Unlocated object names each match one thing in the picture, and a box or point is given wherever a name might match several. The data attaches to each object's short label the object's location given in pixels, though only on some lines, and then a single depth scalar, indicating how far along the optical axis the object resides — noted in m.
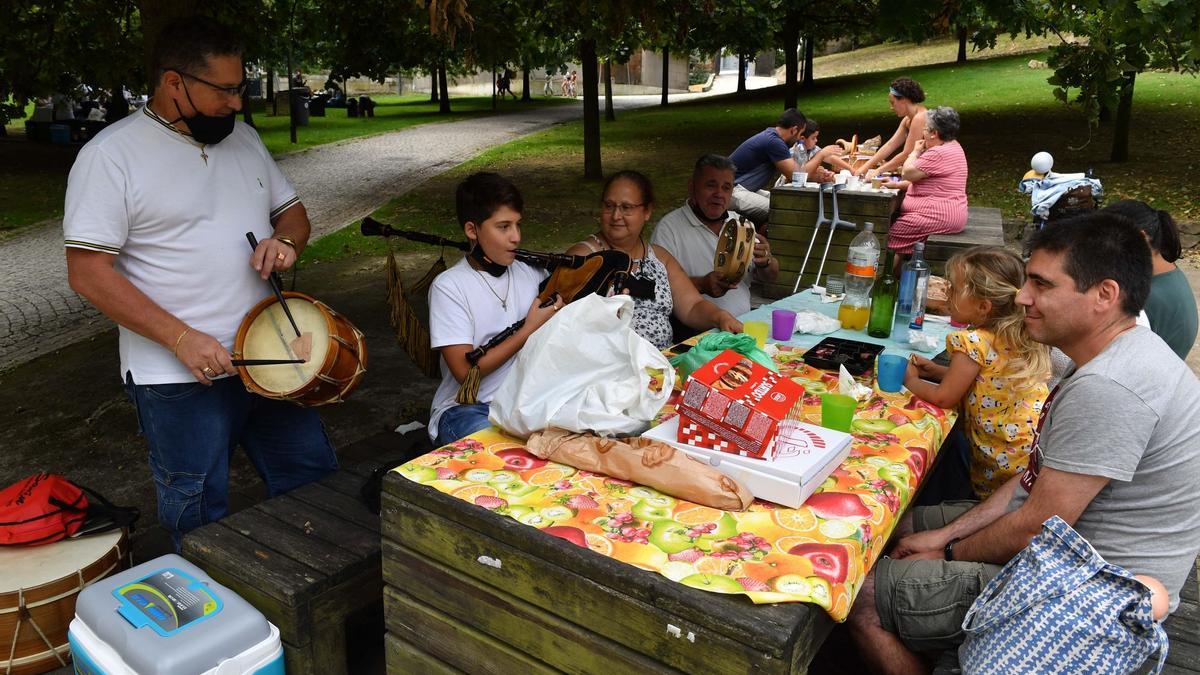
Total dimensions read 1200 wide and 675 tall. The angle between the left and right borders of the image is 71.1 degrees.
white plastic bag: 2.30
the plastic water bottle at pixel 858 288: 3.76
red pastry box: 2.09
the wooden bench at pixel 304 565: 2.46
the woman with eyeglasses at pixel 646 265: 3.85
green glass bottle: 3.60
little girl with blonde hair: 2.79
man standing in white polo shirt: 2.65
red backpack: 2.75
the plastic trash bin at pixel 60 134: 21.14
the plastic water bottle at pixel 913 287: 3.74
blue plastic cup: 2.90
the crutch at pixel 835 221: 5.80
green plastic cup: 2.49
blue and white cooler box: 2.17
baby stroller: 7.74
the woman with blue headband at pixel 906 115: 9.09
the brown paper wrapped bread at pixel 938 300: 4.04
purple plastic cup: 3.57
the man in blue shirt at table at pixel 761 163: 7.68
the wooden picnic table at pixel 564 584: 1.69
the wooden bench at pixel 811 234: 5.89
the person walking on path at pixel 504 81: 31.06
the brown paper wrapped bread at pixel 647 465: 2.04
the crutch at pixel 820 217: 5.85
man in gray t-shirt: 1.97
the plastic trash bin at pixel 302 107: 25.25
